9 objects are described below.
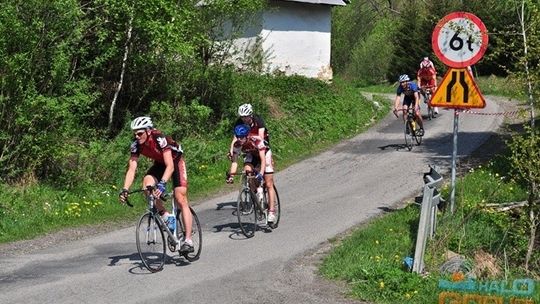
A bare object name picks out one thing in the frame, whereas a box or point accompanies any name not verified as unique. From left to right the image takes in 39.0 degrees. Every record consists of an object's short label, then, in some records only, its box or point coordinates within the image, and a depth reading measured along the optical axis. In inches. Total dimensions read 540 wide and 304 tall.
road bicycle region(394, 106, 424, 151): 766.5
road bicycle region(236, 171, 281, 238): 467.5
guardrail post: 359.6
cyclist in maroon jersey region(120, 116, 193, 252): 380.5
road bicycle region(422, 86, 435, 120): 961.5
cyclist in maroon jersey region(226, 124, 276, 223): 471.5
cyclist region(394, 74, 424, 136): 766.5
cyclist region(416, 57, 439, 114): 953.5
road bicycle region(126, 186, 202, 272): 383.6
